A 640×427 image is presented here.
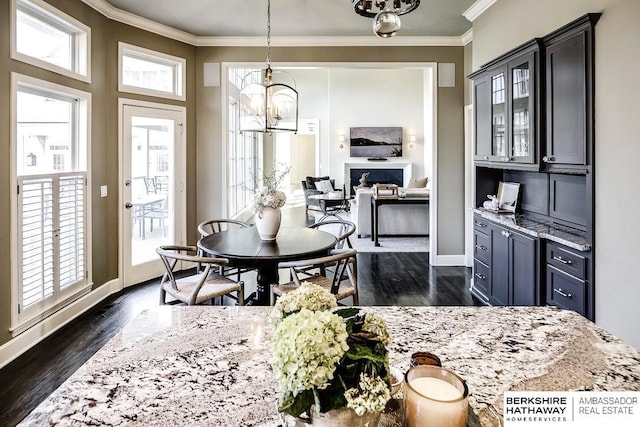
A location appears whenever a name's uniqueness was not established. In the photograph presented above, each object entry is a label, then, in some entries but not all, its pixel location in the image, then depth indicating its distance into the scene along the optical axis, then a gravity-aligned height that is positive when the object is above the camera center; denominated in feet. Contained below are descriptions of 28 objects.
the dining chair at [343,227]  12.69 -0.75
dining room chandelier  12.19 +2.90
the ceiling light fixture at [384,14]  6.91 +3.16
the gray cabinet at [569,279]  9.04 -1.70
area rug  23.18 -2.27
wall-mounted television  41.16 +6.29
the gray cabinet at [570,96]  9.00 +2.48
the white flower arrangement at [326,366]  2.24 -0.89
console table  24.77 +0.16
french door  16.38 +0.86
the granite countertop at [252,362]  3.07 -1.40
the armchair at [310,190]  37.22 +1.31
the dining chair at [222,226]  12.95 -0.91
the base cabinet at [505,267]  10.92 -1.84
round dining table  10.24 -1.12
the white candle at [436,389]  2.45 -1.10
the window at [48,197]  11.01 +0.24
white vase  11.82 -0.48
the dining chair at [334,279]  10.02 -1.82
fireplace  41.19 +3.28
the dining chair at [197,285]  10.09 -2.07
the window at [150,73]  16.15 +5.42
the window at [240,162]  26.13 +3.19
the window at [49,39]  11.05 +4.89
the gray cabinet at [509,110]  11.09 +2.81
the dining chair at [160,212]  17.67 -0.29
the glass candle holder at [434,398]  2.38 -1.11
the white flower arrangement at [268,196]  11.79 +0.25
